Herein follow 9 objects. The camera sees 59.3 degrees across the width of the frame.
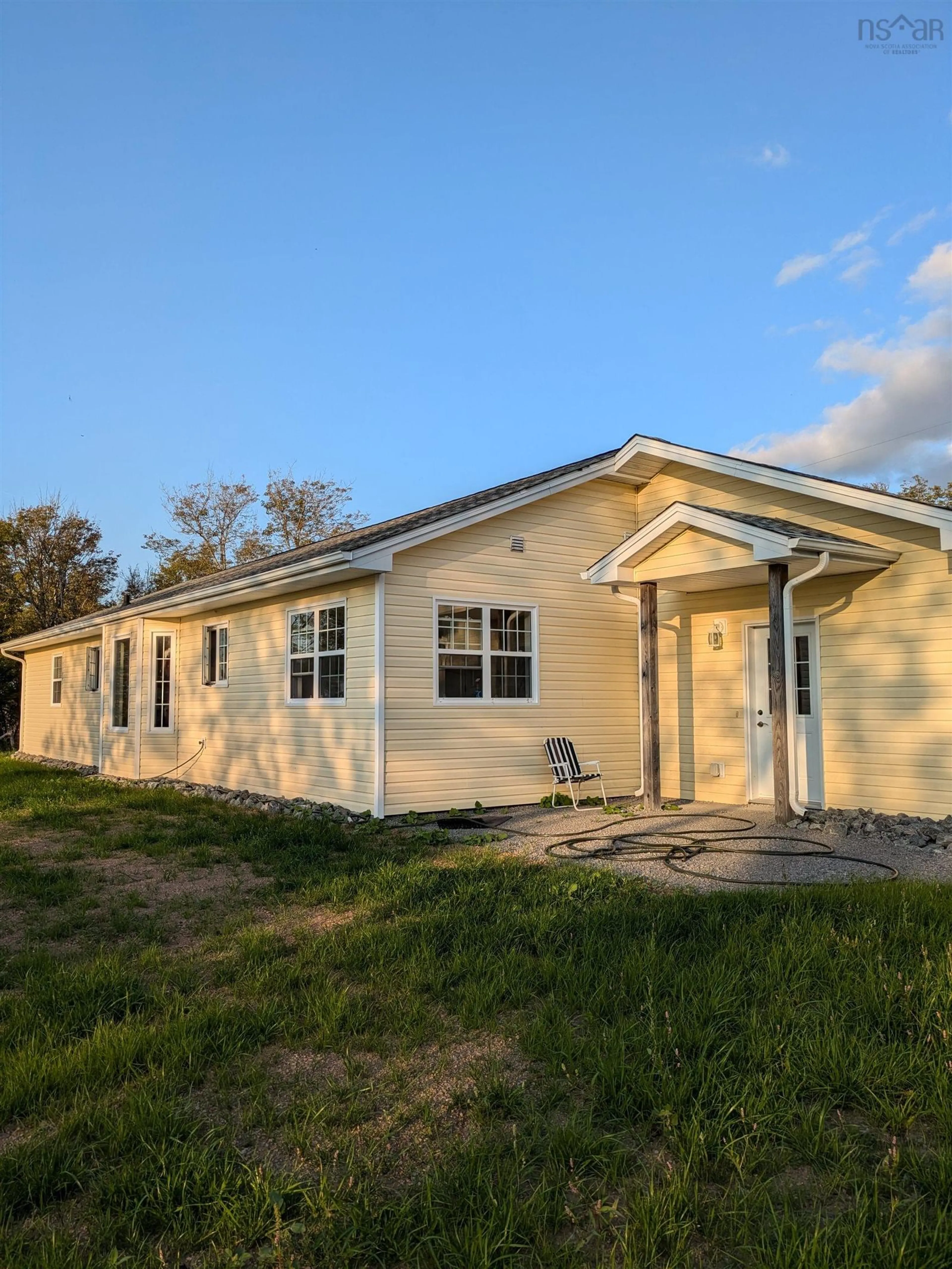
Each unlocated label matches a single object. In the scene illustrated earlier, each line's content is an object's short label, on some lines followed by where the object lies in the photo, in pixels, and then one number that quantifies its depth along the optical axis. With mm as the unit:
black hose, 7445
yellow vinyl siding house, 9250
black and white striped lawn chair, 11047
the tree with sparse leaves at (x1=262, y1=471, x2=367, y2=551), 37844
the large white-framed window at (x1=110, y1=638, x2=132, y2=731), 16750
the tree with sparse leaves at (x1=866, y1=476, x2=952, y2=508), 32219
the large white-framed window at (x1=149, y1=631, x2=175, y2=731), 15812
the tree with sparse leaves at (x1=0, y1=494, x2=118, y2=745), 31797
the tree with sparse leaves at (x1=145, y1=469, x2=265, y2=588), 38500
